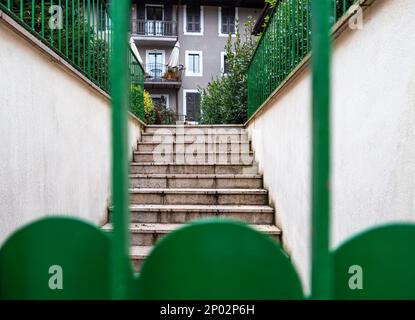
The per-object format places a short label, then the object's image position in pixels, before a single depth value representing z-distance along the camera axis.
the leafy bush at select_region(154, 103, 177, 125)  10.24
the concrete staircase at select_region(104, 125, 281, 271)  2.81
